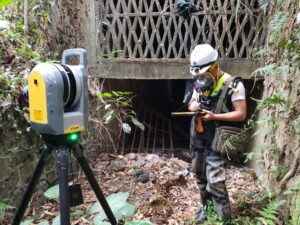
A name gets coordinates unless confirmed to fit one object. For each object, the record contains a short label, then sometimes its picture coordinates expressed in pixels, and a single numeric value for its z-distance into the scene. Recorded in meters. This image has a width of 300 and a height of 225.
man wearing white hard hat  2.14
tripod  1.18
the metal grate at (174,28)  3.18
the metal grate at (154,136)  3.99
